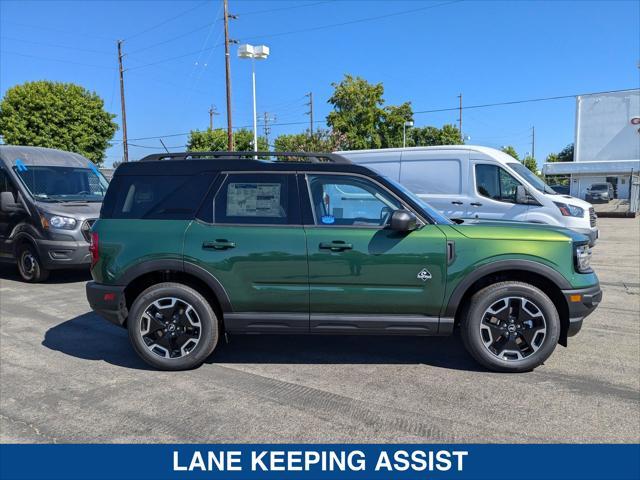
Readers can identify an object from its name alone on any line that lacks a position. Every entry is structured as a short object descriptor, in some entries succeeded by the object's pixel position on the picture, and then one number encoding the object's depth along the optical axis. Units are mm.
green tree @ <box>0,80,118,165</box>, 30969
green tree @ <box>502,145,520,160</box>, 69656
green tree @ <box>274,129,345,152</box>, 33000
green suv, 3979
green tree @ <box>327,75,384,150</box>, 36031
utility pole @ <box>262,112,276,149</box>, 61516
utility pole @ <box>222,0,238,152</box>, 23797
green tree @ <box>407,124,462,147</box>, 52594
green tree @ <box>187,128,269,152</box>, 44462
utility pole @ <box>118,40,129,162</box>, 33656
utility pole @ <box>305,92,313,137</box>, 59375
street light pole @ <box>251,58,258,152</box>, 22359
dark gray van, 7836
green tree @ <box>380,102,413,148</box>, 38094
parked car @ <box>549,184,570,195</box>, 36875
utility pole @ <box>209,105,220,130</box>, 59600
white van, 8898
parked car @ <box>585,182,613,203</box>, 33062
